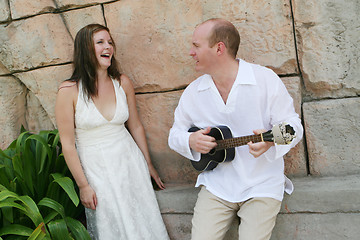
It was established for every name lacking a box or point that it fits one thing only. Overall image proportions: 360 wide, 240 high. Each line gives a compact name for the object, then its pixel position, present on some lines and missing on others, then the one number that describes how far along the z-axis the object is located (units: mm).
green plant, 2379
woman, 2529
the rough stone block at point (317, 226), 2283
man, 2141
